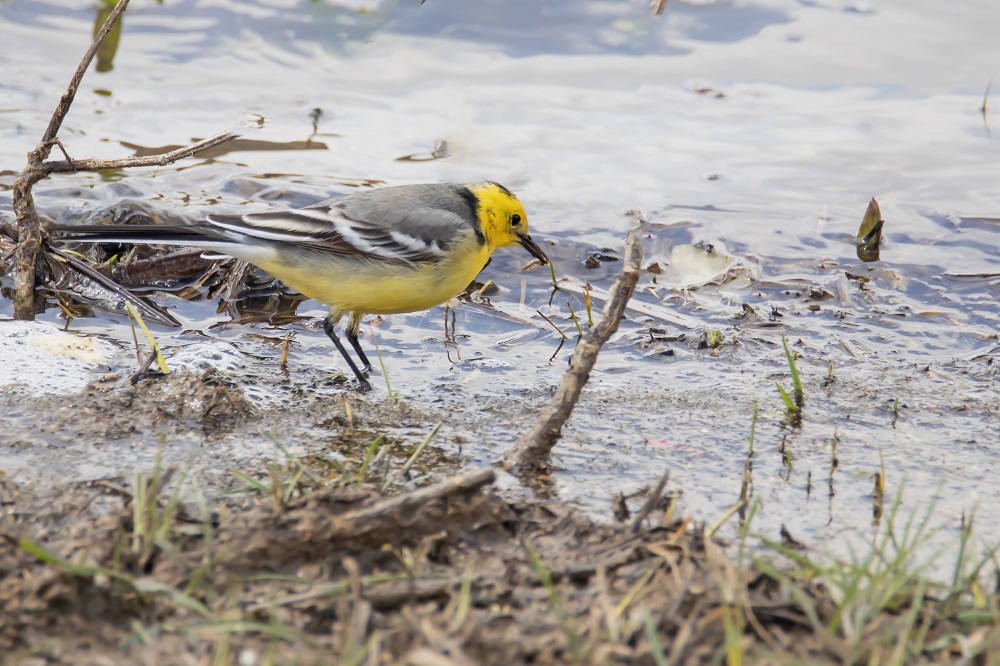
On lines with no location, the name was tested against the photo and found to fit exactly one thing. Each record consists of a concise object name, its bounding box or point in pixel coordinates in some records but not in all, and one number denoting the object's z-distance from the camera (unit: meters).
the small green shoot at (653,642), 4.77
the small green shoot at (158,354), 9.37
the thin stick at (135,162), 10.68
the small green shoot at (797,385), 9.40
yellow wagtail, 11.81
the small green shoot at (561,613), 4.87
